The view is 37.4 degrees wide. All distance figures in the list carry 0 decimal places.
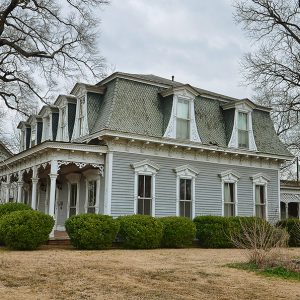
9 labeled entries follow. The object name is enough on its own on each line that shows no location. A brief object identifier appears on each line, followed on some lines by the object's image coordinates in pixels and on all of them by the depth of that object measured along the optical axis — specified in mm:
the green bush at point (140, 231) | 15766
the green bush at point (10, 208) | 17453
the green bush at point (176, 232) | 16750
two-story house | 17609
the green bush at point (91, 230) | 14961
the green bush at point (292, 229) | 20047
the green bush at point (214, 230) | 17828
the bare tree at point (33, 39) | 20453
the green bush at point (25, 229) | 14281
